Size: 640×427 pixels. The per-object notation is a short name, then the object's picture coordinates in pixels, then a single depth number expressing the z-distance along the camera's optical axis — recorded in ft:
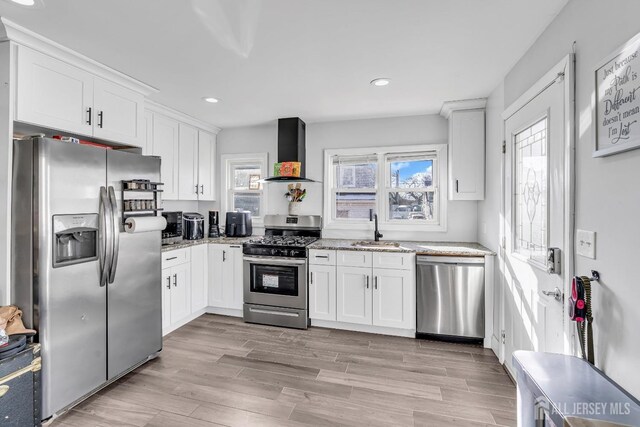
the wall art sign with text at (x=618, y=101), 3.68
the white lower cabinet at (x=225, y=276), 12.09
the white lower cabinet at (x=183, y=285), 10.36
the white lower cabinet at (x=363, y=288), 10.33
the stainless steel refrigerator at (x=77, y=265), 6.03
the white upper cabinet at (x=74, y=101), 6.44
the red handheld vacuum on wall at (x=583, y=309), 4.35
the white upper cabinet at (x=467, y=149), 10.56
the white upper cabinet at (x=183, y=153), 11.37
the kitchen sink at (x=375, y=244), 11.17
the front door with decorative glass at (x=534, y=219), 5.60
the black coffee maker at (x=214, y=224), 13.43
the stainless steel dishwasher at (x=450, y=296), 9.71
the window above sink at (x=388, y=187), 12.26
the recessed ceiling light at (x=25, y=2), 5.36
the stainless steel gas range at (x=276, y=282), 11.23
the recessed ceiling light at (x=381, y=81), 8.76
